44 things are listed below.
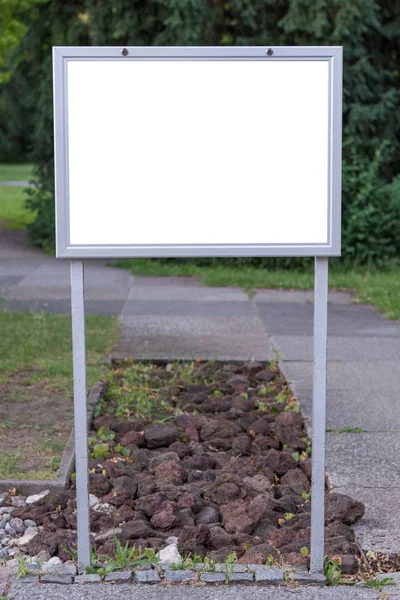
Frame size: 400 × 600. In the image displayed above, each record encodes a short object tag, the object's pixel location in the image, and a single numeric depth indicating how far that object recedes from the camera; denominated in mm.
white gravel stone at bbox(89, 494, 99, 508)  4461
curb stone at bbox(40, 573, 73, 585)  3496
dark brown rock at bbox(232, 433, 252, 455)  5272
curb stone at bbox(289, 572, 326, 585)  3502
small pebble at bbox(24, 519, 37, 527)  4180
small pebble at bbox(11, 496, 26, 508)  4434
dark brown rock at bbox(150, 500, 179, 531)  4047
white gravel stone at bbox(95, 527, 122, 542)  3934
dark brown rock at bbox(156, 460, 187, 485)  4662
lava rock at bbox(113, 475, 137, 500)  4496
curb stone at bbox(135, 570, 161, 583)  3479
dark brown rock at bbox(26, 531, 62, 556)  3809
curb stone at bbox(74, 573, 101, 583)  3504
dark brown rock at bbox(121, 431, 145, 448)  5352
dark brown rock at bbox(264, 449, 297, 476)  4930
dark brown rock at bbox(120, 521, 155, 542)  3920
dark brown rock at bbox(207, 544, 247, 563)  3688
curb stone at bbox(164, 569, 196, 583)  3482
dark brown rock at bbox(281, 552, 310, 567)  3635
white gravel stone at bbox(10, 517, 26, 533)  4141
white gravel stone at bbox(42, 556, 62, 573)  3588
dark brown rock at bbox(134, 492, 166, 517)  4227
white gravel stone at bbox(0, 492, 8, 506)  4434
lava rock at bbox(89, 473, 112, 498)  4598
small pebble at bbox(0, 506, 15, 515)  4316
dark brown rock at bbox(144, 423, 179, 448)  5398
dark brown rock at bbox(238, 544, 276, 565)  3645
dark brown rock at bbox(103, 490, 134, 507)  4402
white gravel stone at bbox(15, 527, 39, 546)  3964
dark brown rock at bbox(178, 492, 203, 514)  4285
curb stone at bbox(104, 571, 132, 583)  3497
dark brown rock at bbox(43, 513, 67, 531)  4109
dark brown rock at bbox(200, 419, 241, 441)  5543
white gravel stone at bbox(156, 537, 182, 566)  3674
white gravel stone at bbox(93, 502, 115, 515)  4367
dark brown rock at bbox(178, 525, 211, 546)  3879
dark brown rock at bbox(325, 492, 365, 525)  4121
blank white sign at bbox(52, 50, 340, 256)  3555
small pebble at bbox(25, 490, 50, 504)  4469
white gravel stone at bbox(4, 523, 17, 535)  4117
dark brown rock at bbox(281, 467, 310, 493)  4715
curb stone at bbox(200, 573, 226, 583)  3469
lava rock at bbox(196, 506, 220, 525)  4188
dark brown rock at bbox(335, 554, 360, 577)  3627
